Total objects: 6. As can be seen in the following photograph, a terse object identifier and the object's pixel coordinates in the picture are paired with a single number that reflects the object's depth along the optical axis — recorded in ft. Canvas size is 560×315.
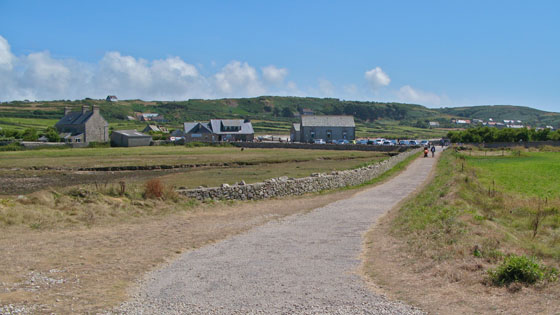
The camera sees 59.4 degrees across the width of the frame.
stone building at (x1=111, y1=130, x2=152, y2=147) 294.87
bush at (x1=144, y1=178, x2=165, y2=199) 64.03
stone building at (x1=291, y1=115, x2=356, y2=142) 382.63
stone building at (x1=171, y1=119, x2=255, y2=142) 372.38
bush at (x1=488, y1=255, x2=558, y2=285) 26.40
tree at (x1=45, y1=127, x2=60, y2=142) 306.14
